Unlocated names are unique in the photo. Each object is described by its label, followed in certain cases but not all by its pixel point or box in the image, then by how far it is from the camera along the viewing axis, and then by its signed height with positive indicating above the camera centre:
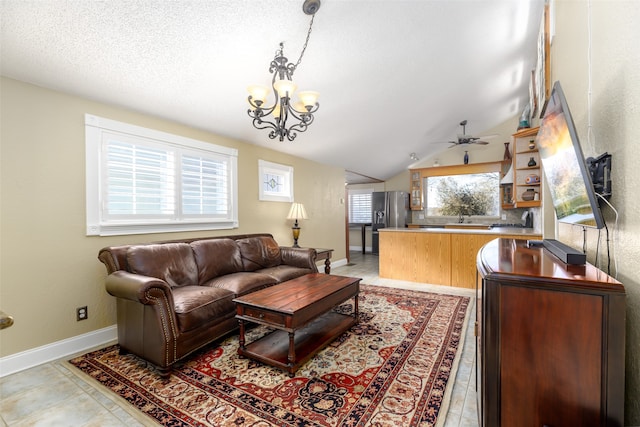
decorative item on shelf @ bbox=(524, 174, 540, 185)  4.01 +0.43
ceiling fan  4.88 +1.24
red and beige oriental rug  1.60 -1.16
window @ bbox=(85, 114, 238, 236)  2.59 +0.34
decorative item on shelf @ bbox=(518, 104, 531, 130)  4.27 +1.40
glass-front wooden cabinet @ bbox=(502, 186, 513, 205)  5.75 +0.28
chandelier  2.08 +0.88
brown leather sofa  2.01 -0.70
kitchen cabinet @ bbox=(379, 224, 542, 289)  4.23 -0.71
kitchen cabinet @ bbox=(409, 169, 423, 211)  7.13 +0.52
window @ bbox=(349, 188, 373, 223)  8.54 +0.18
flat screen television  1.09 +0.19
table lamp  4.64 -0.06
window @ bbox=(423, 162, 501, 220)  6.27 +0.46
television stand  0.86 -0.45
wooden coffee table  2.02 -0.81
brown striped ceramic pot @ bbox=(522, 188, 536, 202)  4.04 +0.21
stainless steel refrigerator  7.16 +0.04
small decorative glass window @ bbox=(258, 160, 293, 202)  4.35 +0.49
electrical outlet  2.46 -0.89
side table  4.27 -0.69
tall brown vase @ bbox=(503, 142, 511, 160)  5.91 +1.20
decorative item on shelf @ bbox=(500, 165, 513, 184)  5.30 +0.60
